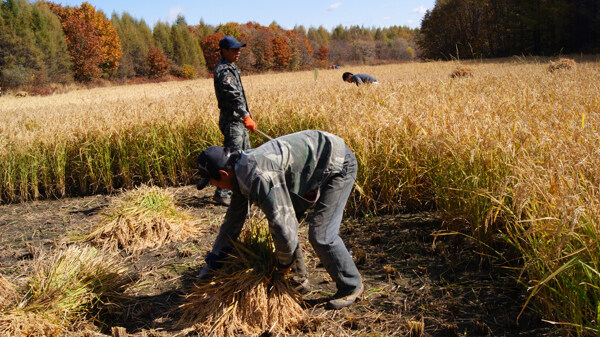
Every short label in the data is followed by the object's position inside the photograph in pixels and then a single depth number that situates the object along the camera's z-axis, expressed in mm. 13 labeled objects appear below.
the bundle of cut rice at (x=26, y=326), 2381
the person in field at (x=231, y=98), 4531
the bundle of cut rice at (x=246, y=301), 2592
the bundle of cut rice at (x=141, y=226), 3953
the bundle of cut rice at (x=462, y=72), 10811
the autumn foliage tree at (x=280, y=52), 52188
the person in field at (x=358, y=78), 8981
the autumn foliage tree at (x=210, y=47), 49656
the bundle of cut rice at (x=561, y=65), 10742
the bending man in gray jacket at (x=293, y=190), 2234
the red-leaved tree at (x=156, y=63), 42281
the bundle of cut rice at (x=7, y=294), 2561
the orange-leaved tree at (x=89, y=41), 37469
